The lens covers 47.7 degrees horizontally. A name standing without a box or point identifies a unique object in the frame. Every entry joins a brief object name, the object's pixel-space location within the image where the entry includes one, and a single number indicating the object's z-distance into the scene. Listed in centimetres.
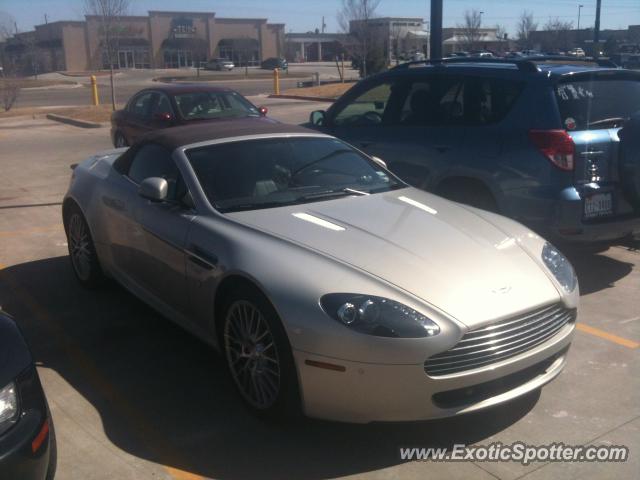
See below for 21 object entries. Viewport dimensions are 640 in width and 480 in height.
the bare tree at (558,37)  4795
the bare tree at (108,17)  2547
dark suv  558
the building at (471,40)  4225
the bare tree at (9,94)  2848
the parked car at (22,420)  272
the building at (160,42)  7720
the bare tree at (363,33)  3547
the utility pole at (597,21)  2760
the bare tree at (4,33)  5162
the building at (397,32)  3794
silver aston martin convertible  333
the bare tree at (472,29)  4471
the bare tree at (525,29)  5422
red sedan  1184
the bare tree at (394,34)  4587
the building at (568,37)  4870
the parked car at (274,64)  7138
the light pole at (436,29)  1208
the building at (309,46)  10312
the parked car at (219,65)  7419
